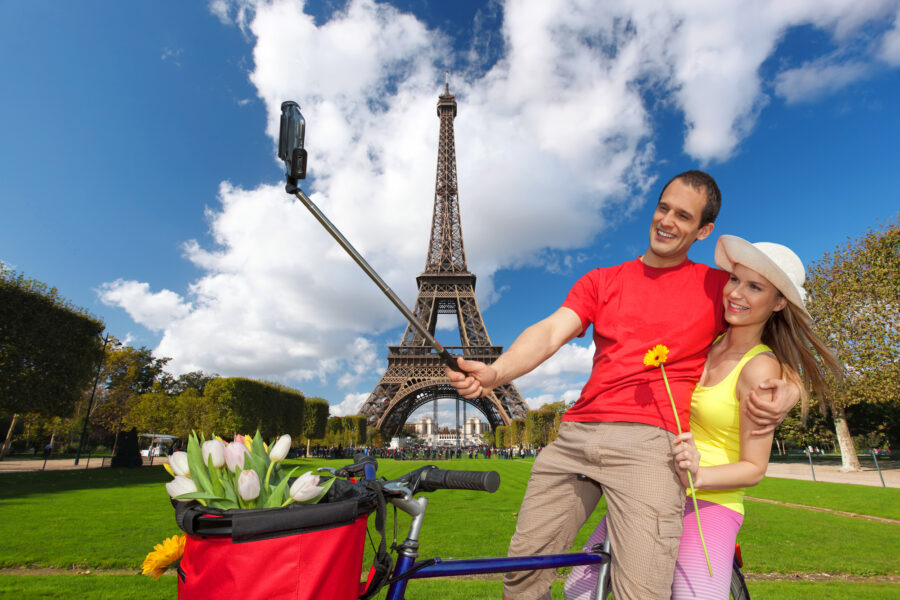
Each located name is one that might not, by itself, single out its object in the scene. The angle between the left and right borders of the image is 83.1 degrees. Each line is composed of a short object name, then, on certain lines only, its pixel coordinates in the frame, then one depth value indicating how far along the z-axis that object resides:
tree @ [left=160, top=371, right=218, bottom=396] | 56.65
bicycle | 1.59
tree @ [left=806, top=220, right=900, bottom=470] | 20.56
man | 1.89
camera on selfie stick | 1.45
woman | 1.95
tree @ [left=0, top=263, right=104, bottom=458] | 19.88
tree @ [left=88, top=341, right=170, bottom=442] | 40.70
